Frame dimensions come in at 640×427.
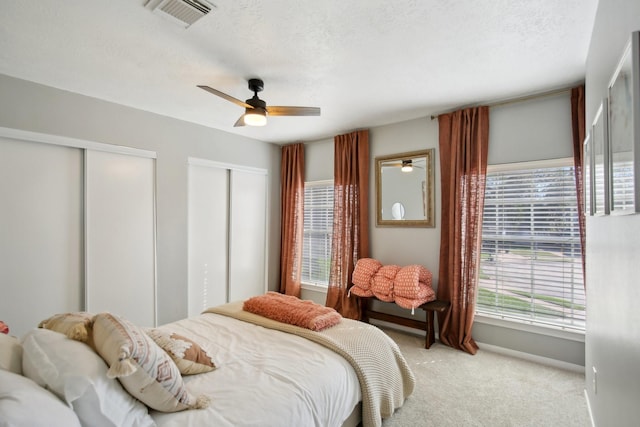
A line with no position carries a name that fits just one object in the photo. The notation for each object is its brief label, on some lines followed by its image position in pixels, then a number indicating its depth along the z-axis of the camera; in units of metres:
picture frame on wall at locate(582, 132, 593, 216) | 1.96
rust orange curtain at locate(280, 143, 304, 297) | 4.85
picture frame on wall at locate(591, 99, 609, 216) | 1.46
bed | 1.11
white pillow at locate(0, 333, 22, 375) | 1.21
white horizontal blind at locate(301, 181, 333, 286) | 4.73
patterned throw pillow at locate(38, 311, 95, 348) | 1.35
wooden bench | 3.28
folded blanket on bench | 3.34
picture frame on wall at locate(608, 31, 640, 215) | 1.00
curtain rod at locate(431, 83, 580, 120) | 2.87
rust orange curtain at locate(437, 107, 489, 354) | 3.24
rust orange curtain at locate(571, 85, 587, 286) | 2.72
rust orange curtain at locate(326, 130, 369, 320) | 4.16
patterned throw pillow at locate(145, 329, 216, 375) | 1.60
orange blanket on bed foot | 2.25
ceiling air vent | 1.77
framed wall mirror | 3.70
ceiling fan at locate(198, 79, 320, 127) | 2.58
